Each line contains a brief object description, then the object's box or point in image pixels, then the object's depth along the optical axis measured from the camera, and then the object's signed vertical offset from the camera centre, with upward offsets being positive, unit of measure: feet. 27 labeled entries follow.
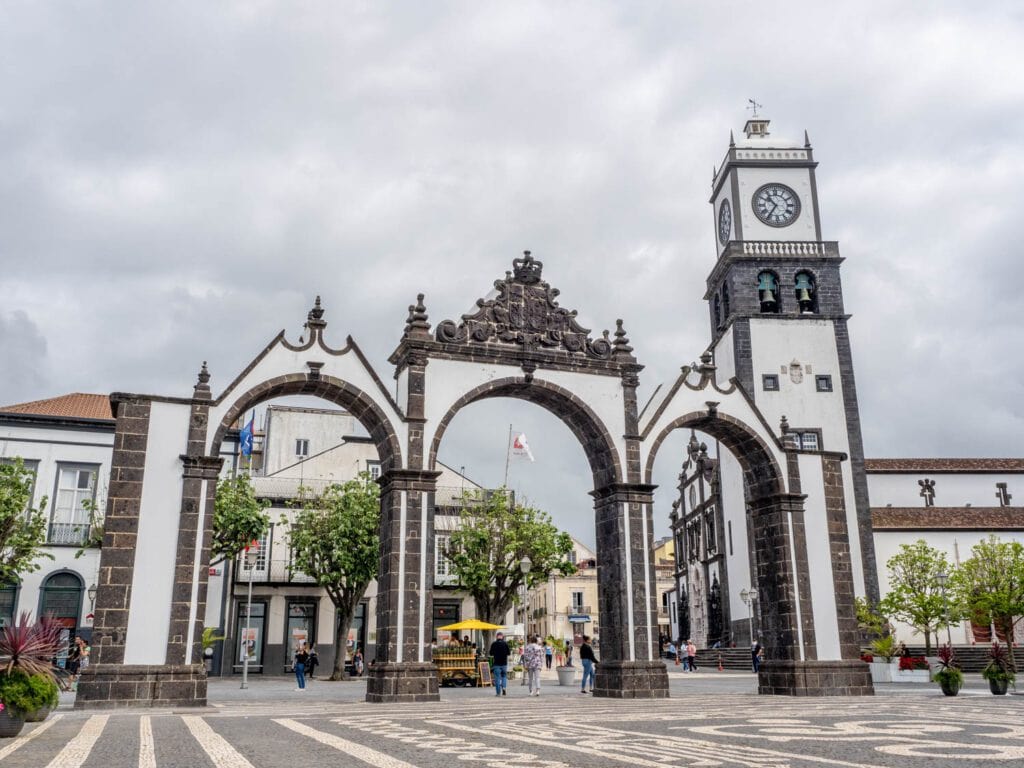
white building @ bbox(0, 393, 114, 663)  102.17 +15.68
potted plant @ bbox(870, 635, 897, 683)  94.38 -4.40
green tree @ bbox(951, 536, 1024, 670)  102.83 +4.12
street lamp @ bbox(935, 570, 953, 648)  89.30 +4.09
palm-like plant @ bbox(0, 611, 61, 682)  33.63 -0.85
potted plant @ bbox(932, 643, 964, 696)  59.26 -3.88
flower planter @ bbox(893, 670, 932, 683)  92.38 -5.64
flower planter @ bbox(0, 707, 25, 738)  32.12 -3.47
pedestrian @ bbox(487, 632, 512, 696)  65.05 -2.74
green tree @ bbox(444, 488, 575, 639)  108.47 +8.77
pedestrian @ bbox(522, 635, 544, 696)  65.98 -2.89
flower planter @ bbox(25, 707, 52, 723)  36.58 -3.67
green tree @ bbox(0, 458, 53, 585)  85.35 +9.81
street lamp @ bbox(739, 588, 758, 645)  120.26 +3.24
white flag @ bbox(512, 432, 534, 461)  115.85 +22.95
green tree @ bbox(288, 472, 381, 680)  100.89 +8.70
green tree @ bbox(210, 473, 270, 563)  95.86 +11.40
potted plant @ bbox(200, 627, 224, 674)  91.35 -1.96
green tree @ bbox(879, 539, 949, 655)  102.53 +3.82
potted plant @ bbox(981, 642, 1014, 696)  59.41 -3.71
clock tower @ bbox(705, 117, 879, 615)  122.21 +44.16
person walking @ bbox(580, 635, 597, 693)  63.82 -2.40
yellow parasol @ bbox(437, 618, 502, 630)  95.96 -0.21
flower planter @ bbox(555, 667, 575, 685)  85.40 -4.88
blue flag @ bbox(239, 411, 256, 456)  100.44 +20.76
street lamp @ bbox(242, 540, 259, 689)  78.33 +8.09
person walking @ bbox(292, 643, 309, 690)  78.98 -3.52
